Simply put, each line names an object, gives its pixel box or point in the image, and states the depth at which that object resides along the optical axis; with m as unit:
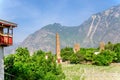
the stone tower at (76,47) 60.51
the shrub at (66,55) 52.43
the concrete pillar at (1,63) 20.07
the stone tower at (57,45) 53.48
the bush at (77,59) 48.78
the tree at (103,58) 46.45
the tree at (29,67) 24.57
